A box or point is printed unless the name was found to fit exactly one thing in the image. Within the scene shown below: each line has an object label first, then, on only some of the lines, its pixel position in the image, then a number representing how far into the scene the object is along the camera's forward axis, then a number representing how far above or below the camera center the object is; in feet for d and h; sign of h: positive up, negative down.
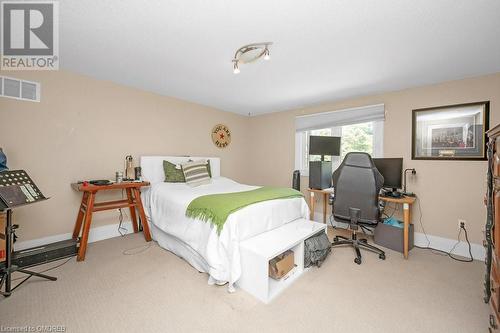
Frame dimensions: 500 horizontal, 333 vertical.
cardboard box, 6.39 -3.08
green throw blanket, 6.47 -1.28
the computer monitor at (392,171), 9.48 -0.20
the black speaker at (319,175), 11.21 -0.49
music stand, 5.48 -0.98
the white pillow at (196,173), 10.82 -0.47
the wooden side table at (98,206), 7.89 -1.77
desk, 8.20 -1.74
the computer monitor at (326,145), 11.76 +1.15
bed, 6.23 -2.07
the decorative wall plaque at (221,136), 14.43 +2.01
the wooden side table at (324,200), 10.78 -1.92
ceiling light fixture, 6.51 +3.64
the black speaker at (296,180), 13.01 -0.90
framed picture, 8.48 +1.52
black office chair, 7.71 -1.02
